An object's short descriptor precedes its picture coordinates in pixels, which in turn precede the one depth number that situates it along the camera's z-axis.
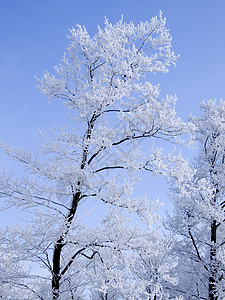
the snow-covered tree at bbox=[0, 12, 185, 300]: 6.45
